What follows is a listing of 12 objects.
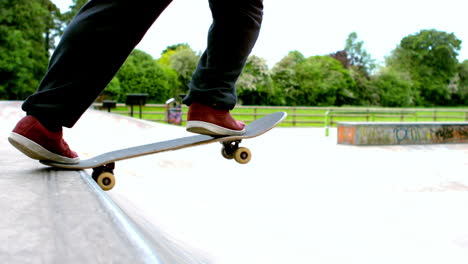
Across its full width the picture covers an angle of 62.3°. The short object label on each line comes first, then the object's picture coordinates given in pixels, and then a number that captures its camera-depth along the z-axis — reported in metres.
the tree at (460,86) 48.69
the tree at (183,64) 31.28
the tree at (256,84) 32.19
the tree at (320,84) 37.28
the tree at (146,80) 29.16
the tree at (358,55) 49.85
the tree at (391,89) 42.09
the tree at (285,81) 35.88
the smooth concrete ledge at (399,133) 9.55
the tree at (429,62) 48.44
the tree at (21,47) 24.06
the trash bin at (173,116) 17.48
